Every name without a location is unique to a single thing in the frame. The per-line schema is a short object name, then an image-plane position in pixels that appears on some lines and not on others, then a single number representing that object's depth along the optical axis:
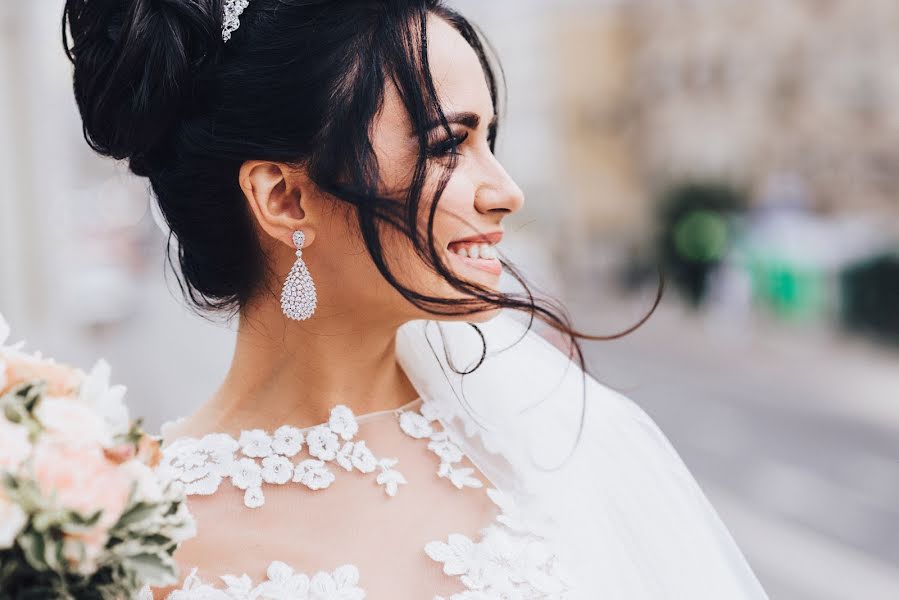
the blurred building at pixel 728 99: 15.23
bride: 1.01
